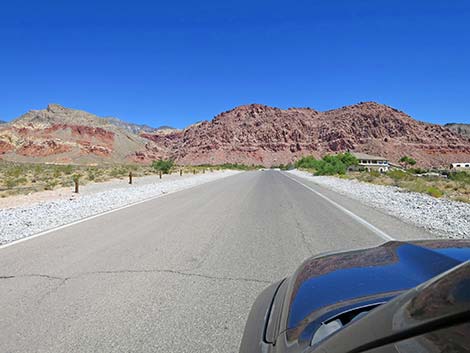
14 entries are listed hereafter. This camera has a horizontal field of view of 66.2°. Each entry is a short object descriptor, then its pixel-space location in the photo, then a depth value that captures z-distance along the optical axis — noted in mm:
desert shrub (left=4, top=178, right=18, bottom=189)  25261
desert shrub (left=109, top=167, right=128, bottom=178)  40050
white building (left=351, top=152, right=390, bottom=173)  116856
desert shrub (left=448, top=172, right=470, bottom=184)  37600
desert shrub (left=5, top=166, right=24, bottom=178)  36697
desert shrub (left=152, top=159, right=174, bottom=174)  55594
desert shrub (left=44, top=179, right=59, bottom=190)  24191
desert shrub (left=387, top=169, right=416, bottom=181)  34300
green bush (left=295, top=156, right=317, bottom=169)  92362
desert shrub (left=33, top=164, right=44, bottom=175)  42516
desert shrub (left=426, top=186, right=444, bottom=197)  19134
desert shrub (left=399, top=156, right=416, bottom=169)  125619
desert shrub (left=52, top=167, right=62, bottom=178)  37984
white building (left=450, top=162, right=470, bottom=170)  127738
